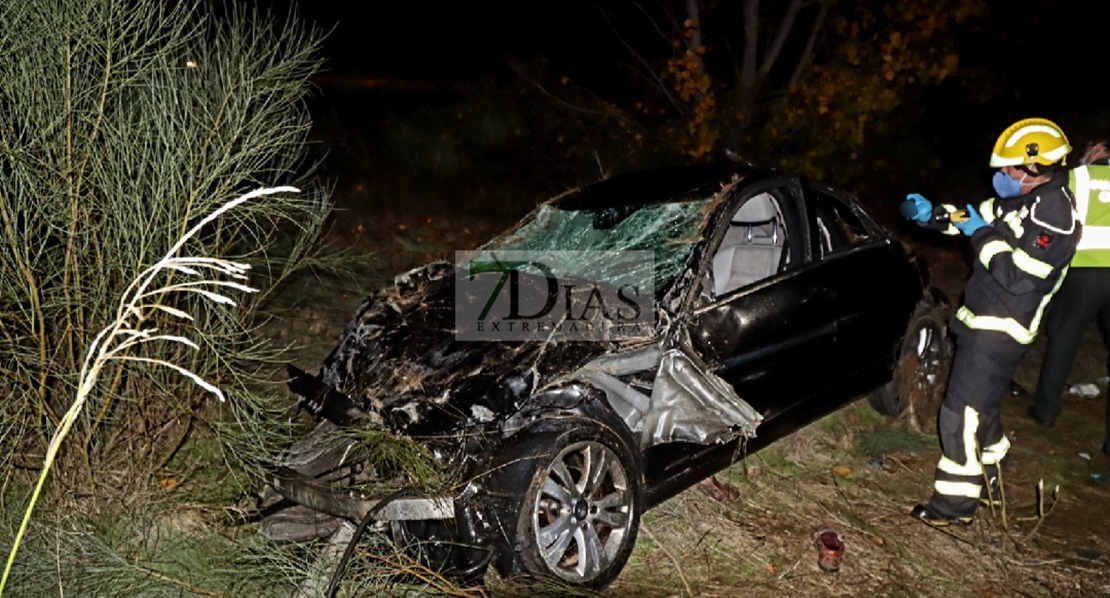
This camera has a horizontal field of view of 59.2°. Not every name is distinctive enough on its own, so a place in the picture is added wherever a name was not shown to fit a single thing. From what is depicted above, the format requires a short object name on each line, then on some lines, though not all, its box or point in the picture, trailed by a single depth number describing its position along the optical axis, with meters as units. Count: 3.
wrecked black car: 3.85
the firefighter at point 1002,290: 4.73
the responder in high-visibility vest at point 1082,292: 5.59
